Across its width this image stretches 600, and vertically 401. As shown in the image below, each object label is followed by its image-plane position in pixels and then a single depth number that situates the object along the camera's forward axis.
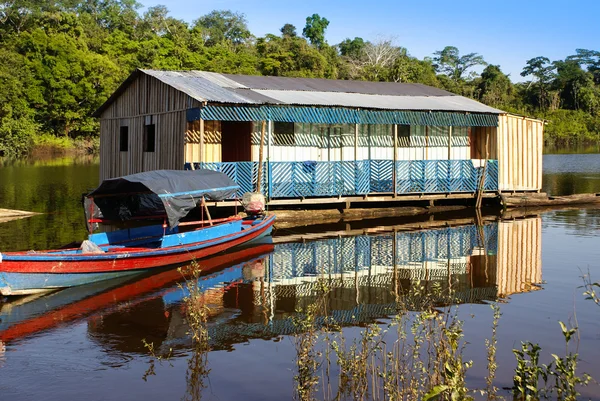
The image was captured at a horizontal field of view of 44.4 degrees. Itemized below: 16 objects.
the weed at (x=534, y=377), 6.62
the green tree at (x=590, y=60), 103.06
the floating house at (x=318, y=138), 21.48
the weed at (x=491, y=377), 7.52
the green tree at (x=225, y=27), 87.81
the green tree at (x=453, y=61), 96.69
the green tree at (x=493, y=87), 82.50
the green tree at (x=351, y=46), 84.57
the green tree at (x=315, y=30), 87.81
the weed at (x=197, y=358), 8.63
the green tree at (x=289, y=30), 92.19
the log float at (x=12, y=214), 22.66
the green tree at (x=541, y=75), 89.62
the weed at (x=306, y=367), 7.70
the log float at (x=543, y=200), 26.78
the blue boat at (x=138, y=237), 12.66
